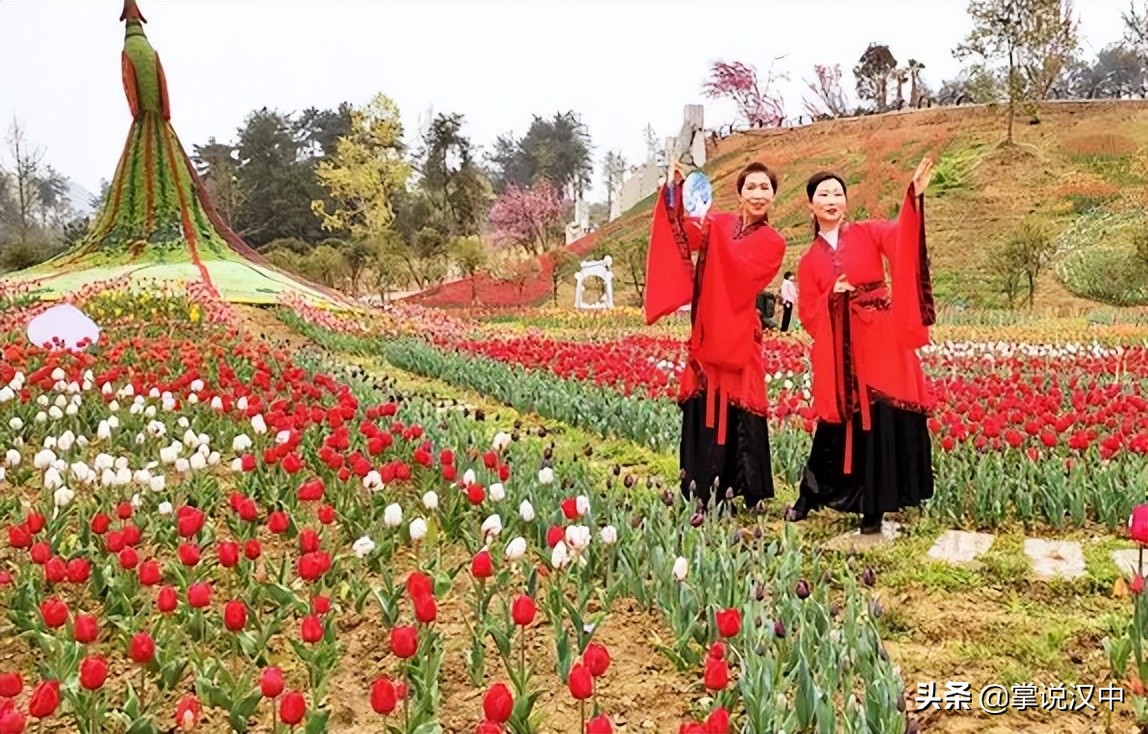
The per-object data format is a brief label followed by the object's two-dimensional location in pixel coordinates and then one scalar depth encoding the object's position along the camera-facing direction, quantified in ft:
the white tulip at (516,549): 9.67
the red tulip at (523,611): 7.82
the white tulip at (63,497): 11.72
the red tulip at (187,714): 6.84
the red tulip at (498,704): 6.26
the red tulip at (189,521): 9.88
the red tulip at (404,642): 7.18
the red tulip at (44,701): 6.40
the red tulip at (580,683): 6.56
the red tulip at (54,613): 7.93
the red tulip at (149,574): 8.84
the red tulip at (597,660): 6.86
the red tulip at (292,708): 6.31
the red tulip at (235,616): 8.04
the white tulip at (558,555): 9.61
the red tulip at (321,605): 8.48
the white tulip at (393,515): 10.98
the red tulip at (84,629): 7.76
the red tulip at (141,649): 7.56
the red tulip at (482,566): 8.85
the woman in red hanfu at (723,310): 14.89
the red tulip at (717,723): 5.94
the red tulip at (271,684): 6.75
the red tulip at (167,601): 8.38
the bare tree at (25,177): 144.56
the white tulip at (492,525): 10.43
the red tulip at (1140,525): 8.87
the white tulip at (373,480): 12.30
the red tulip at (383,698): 6.32
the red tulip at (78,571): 9.00
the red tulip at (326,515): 10.46
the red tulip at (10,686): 6.39
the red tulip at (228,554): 9.31
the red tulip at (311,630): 7.73
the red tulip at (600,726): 5.62
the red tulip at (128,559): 9.52
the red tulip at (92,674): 6.82
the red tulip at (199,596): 8.35
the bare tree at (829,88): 183.31
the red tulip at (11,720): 6.14
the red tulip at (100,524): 10.64
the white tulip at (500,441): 14.42
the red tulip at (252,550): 9.66
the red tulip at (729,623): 7.98
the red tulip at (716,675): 6.94
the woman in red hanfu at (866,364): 15.02
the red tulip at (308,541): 9.40
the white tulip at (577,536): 9.91
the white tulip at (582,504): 10.89
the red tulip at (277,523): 10.41
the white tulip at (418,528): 10.36
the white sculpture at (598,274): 83.25
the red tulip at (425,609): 7.93
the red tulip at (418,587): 8.09
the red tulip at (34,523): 10.16
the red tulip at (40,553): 9.45
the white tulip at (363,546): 10.15
